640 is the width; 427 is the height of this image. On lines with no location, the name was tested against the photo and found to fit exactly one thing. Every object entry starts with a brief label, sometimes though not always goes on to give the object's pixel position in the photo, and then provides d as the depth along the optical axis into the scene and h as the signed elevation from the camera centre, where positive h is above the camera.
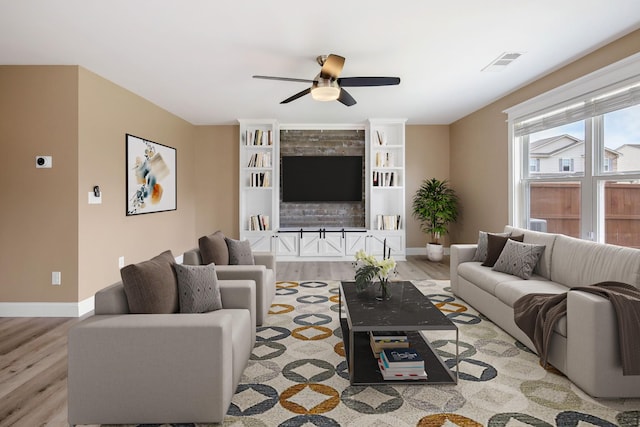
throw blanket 2.16 -0.70
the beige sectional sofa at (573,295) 2.21 -0.66
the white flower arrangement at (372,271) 2.88 -0.46
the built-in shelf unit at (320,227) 7.00 +0.12
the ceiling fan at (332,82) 3.54 +1.25
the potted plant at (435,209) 6.87 +0.04
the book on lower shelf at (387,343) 2.58 -0.90
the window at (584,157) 3.42 +0.58
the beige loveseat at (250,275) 3.38 -0.57
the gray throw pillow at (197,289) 2.49 -0.53
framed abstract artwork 4.90 +0.50
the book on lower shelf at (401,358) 2.38 -0.95
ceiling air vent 3.74 +1.55
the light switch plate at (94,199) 4.08 +0.13
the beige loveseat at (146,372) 1.89 -0.81
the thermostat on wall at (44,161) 3.86 +0.51
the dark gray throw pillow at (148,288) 2.18 -0.46
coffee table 2.33 -0.70
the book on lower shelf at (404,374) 2.37 -1.03
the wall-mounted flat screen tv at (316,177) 7.36 +0.67
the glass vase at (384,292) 2.91 -0.62
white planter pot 6.87 -0.75
